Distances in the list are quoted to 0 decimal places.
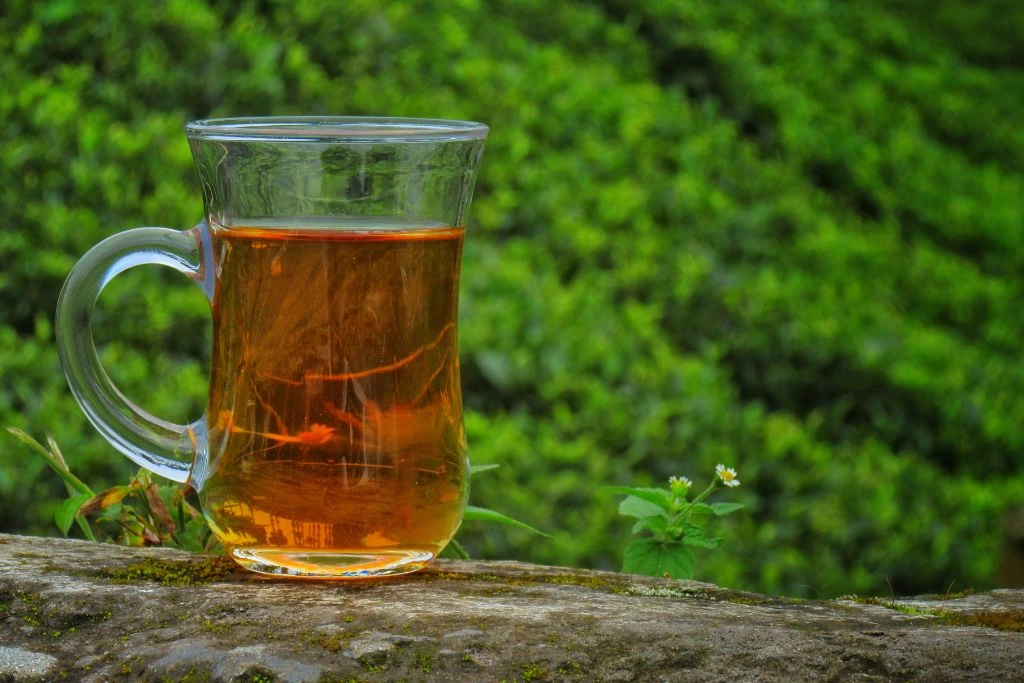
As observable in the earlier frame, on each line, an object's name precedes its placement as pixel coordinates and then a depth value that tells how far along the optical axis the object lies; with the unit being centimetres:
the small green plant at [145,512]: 202
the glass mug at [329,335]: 163
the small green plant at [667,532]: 203
